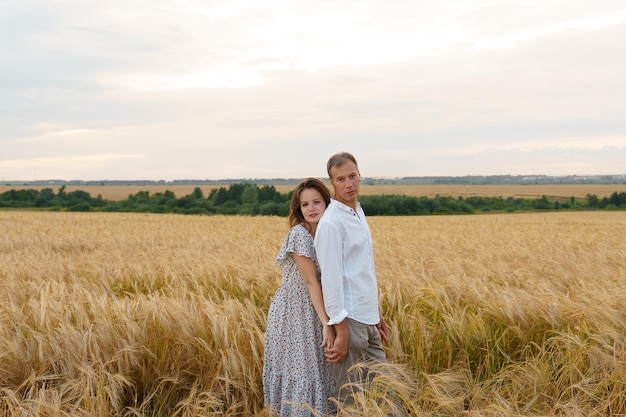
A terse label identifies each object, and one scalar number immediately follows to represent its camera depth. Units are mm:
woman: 3260
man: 3105
